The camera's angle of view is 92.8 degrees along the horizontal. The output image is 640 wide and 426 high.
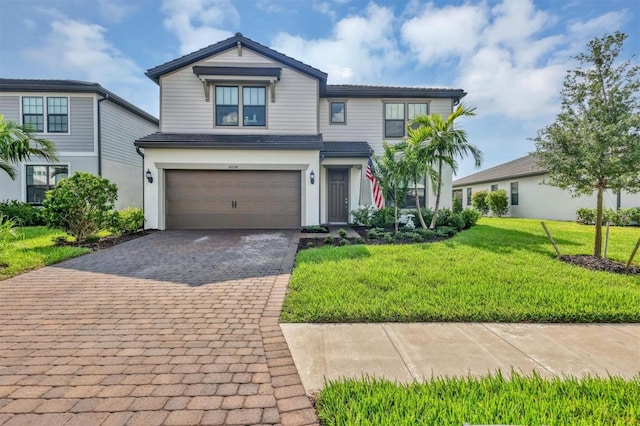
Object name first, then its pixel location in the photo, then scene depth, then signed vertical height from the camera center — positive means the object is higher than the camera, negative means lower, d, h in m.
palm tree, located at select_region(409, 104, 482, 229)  10.40 +2.21
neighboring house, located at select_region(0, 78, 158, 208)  14.01 +3.45
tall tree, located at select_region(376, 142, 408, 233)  10.50 +1.07
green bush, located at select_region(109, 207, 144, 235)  9.97 -0.68
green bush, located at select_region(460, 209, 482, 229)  12.71 -0.60
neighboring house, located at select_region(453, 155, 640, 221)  15.42 +0.50
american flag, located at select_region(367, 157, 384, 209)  11.09 +0.54
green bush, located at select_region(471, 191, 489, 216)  22.58 +0.12
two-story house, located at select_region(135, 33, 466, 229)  11.94 +2.81
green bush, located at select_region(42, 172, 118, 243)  8.45 -0.11
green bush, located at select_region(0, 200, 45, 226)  12.60 -0.47
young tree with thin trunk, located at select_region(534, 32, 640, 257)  6.49 +1.70
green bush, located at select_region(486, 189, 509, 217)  21.20 +0.12
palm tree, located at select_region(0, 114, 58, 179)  7.22 +1.42
